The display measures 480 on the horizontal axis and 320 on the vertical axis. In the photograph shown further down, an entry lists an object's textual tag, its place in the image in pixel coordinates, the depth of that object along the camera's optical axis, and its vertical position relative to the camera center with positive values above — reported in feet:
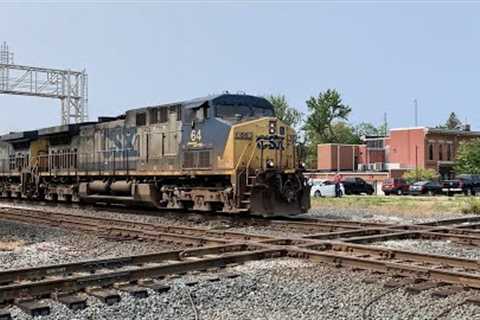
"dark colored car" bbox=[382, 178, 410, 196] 149.79 -4.85
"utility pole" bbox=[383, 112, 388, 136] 379.68 +26.45
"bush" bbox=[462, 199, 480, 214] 69.29 -4.84
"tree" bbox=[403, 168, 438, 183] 183.21 -2.33
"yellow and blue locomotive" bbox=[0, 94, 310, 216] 51.37 +0.97
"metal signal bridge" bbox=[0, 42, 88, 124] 128.36 +18.96
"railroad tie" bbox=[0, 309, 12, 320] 18.07 -4.41
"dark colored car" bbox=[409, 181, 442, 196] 143.37 -4.94
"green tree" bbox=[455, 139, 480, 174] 205.77 +3.21
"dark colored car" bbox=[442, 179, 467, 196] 143.64 -4.76
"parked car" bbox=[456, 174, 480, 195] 146.92 -4.42
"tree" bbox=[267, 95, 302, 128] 323.78 +31.52
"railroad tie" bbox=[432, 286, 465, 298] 20.52 -4.35
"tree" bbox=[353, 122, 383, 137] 364.17 +24.04
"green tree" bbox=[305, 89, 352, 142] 316.40 +28.81
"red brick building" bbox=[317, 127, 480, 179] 219.00 +6.20
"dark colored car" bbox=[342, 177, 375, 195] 146.43 -4.47
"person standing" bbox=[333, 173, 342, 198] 116.47 -4.28
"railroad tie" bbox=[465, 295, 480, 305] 19.19 -4.31
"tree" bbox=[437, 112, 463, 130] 465.22 +36.34
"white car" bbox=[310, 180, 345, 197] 127.54 -4.69
